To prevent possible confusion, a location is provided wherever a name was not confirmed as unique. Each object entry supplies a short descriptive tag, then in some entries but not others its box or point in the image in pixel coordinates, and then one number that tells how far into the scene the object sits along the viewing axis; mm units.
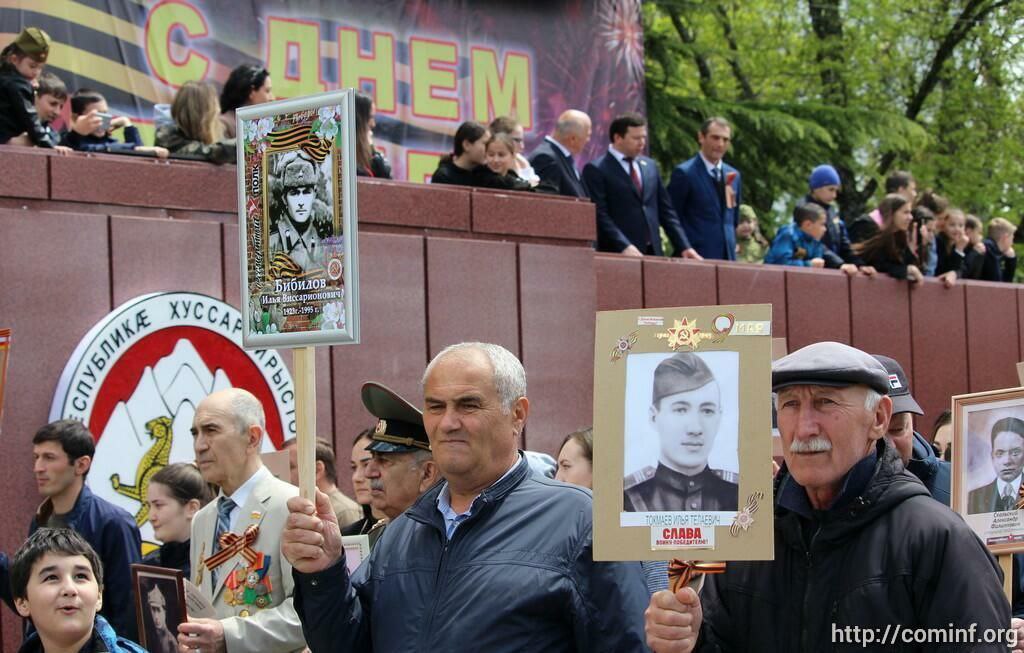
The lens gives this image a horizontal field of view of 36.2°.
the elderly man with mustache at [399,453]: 5633
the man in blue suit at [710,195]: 12969
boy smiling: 5793
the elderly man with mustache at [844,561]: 3412
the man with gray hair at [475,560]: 4043
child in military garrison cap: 9031
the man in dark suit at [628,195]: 12211
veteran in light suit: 5512
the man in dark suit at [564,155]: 11836
